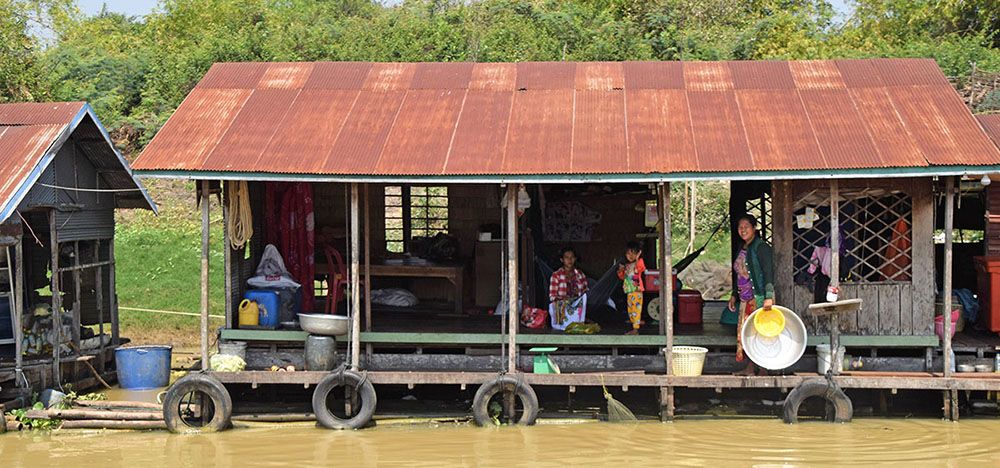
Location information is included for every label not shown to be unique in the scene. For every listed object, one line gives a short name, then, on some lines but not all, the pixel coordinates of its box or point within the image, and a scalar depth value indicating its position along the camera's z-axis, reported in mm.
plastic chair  14406
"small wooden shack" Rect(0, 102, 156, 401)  13844
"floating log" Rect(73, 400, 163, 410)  13367
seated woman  13945
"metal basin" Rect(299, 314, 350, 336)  13078
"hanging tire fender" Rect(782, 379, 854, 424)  12703
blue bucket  14805
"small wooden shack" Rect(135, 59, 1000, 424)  12656
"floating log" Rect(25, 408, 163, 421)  13170
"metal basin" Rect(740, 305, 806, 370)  12664
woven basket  12953
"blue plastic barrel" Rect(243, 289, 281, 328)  13773
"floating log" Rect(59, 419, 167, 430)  13141
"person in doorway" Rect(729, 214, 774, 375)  12891
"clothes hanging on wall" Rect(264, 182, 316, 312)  14812
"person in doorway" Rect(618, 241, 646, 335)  13570
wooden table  14820
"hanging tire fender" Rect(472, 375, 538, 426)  12828
